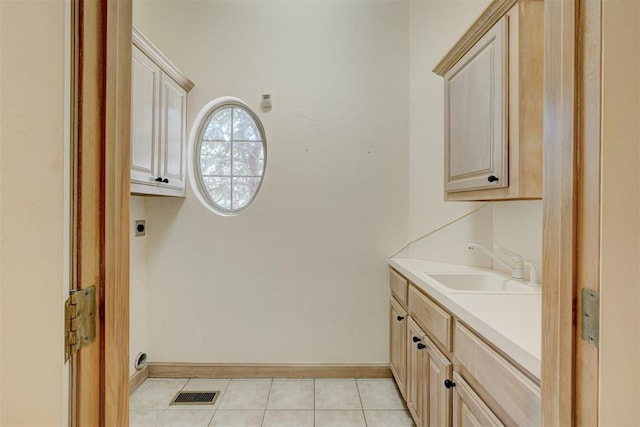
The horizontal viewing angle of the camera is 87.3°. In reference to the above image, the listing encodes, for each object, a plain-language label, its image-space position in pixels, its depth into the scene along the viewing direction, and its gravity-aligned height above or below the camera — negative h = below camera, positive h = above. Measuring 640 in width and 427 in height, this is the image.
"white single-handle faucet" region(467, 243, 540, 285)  1.64 -0.27
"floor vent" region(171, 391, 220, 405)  2.24 -1.27
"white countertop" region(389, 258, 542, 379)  0.90 -0.36
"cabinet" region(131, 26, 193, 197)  1.89 +0.57
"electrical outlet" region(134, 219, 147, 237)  2.44 -0.12
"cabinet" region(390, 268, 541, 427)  0.94 -0.61
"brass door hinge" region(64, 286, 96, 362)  0.52 -0.18
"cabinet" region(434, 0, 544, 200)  1.41 +0.51
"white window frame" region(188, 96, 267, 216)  2.63 +0.54
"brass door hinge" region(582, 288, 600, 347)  0.51 -0.16
